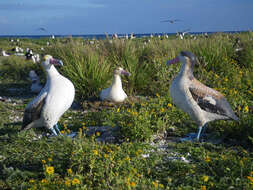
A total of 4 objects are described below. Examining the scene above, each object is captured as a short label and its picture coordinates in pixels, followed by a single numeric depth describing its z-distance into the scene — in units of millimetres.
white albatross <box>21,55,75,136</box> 4500
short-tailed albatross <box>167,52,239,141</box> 4355
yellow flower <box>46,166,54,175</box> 2739
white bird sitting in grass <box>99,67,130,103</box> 6469
